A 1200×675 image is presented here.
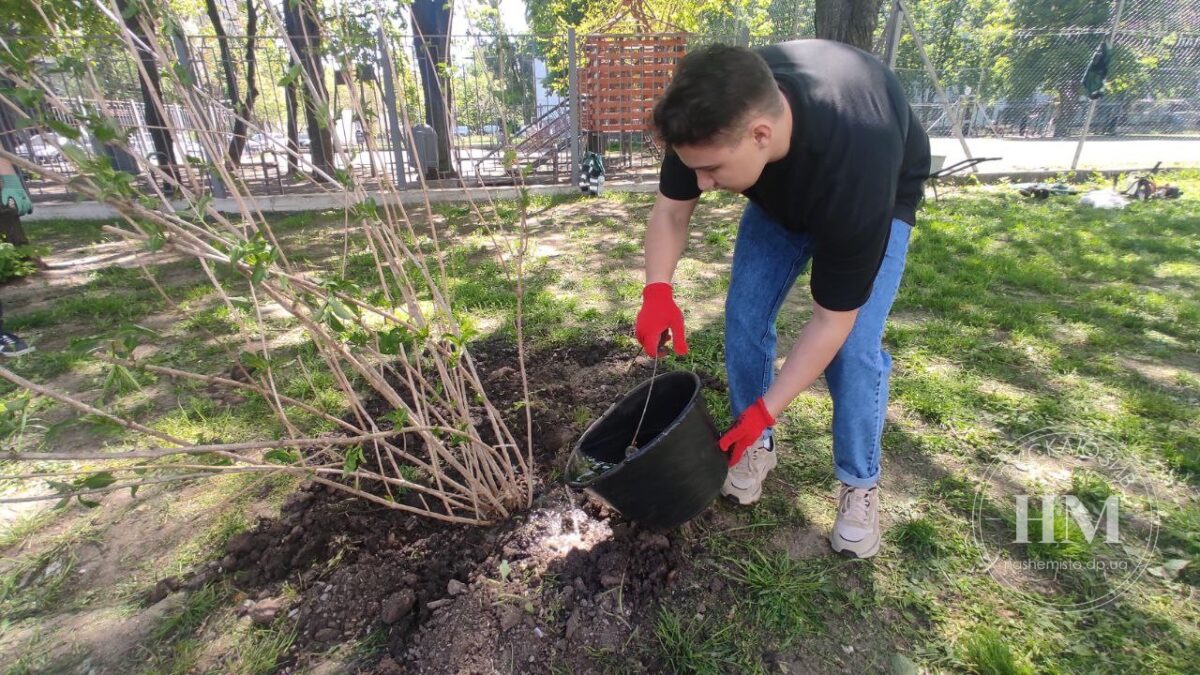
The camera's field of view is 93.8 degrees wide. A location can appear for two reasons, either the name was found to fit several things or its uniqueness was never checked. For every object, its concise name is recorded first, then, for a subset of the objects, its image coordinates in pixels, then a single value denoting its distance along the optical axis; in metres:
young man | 1.22
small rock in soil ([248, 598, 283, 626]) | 1.55
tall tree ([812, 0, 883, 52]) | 5.05
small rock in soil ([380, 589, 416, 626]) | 1.51
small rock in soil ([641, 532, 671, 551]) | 1.69
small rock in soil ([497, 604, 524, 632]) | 1.50
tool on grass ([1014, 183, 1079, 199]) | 6.43
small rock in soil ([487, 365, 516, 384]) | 2.60
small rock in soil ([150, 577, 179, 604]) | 1.64
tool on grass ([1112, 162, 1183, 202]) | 6.16
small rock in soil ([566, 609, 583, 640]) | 1.48
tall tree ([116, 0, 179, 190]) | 6.62
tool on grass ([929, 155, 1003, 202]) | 6.08
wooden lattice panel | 8.01
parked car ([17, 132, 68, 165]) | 7.50
